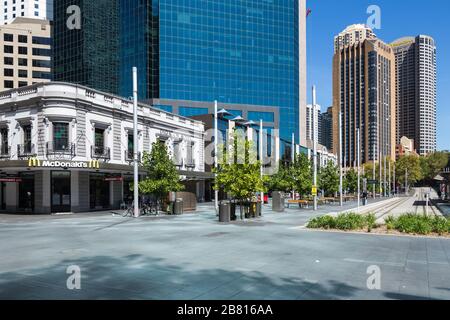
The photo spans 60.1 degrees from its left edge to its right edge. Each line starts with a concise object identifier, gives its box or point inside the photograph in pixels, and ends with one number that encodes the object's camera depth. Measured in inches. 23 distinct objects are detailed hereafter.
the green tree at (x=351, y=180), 2940.9
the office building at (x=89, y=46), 3587.6
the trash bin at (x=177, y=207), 1227.2
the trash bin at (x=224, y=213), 957.8
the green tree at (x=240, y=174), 1054.4
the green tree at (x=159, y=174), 1224.2
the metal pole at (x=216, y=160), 1337.7
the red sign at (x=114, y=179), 1327.5
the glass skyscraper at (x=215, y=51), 3280.0
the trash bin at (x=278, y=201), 1346.0
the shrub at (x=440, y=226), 686.5
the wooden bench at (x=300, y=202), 1546.5
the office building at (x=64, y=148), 1254.3
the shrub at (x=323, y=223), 783.1
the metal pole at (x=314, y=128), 1318.3
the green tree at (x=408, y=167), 5462.6
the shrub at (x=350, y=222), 760.3
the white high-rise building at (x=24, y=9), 5531.5
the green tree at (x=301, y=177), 1630.2
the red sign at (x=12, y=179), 1257.1
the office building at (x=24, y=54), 3759.8
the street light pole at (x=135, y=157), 1118.2
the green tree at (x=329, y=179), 2089.1
